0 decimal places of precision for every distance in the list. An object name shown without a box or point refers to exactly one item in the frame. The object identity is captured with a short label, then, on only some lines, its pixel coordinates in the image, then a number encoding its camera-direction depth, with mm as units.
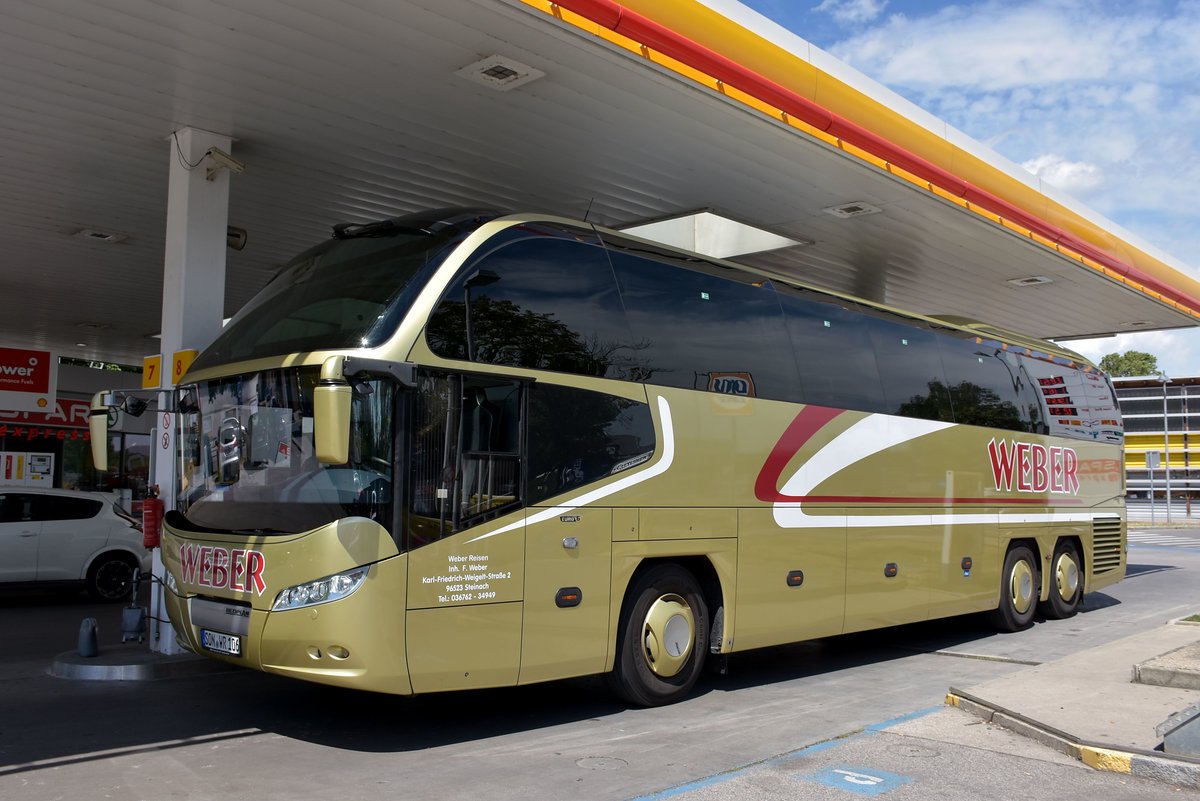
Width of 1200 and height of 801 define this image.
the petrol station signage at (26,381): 18908
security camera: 10352
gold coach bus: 6812
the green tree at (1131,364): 108188
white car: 15203
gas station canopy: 8539
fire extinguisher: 10000
